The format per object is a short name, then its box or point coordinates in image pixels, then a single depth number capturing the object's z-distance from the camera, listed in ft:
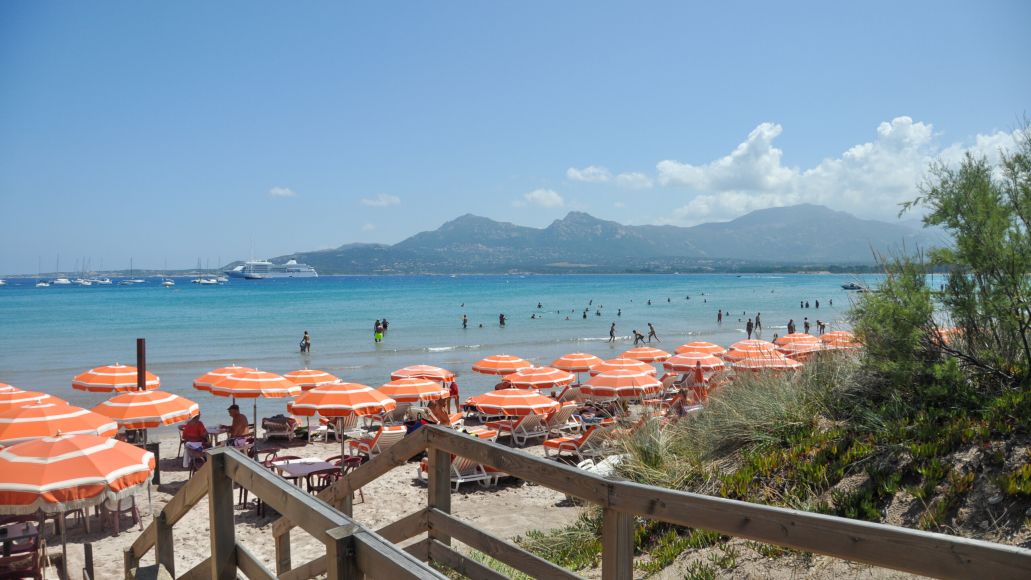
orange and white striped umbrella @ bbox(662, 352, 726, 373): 56.90
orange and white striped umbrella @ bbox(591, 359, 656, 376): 49.70
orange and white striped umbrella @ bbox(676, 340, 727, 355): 63.93
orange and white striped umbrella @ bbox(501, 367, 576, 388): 51.26
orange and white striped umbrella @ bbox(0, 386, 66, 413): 31.55
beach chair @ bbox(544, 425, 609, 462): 37.04
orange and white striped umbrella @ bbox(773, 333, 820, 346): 66.39
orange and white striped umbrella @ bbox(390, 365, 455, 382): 53.98
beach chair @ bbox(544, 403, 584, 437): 44.69
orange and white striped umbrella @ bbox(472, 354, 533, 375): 59.26
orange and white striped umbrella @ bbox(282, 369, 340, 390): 48.26
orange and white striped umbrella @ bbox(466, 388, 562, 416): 42.83
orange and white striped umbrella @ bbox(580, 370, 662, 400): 45.16
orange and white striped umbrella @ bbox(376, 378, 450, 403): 45.14
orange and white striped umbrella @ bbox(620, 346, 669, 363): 63.31
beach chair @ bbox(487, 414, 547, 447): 43.47
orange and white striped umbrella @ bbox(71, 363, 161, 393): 45.21
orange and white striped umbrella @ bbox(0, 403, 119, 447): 27.30
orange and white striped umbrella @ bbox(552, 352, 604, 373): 60.18
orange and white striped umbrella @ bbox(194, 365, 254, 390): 42.32
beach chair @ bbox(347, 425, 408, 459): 37.78
